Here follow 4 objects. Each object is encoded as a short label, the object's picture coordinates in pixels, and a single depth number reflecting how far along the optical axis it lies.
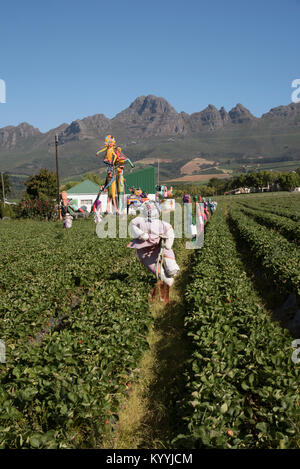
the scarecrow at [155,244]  7.72
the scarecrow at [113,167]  26.82
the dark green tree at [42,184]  58.81
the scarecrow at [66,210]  25.47
